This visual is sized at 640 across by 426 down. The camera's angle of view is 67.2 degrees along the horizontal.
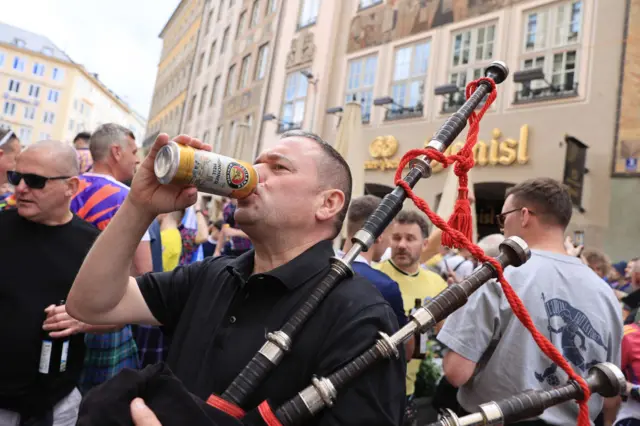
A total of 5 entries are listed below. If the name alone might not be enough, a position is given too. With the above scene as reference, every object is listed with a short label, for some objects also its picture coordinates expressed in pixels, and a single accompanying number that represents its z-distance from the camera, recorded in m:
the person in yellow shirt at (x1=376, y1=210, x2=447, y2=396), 3.71
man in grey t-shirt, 2.06
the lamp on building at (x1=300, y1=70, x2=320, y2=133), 14.54
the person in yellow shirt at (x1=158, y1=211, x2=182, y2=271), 4.50
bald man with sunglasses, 2.13
